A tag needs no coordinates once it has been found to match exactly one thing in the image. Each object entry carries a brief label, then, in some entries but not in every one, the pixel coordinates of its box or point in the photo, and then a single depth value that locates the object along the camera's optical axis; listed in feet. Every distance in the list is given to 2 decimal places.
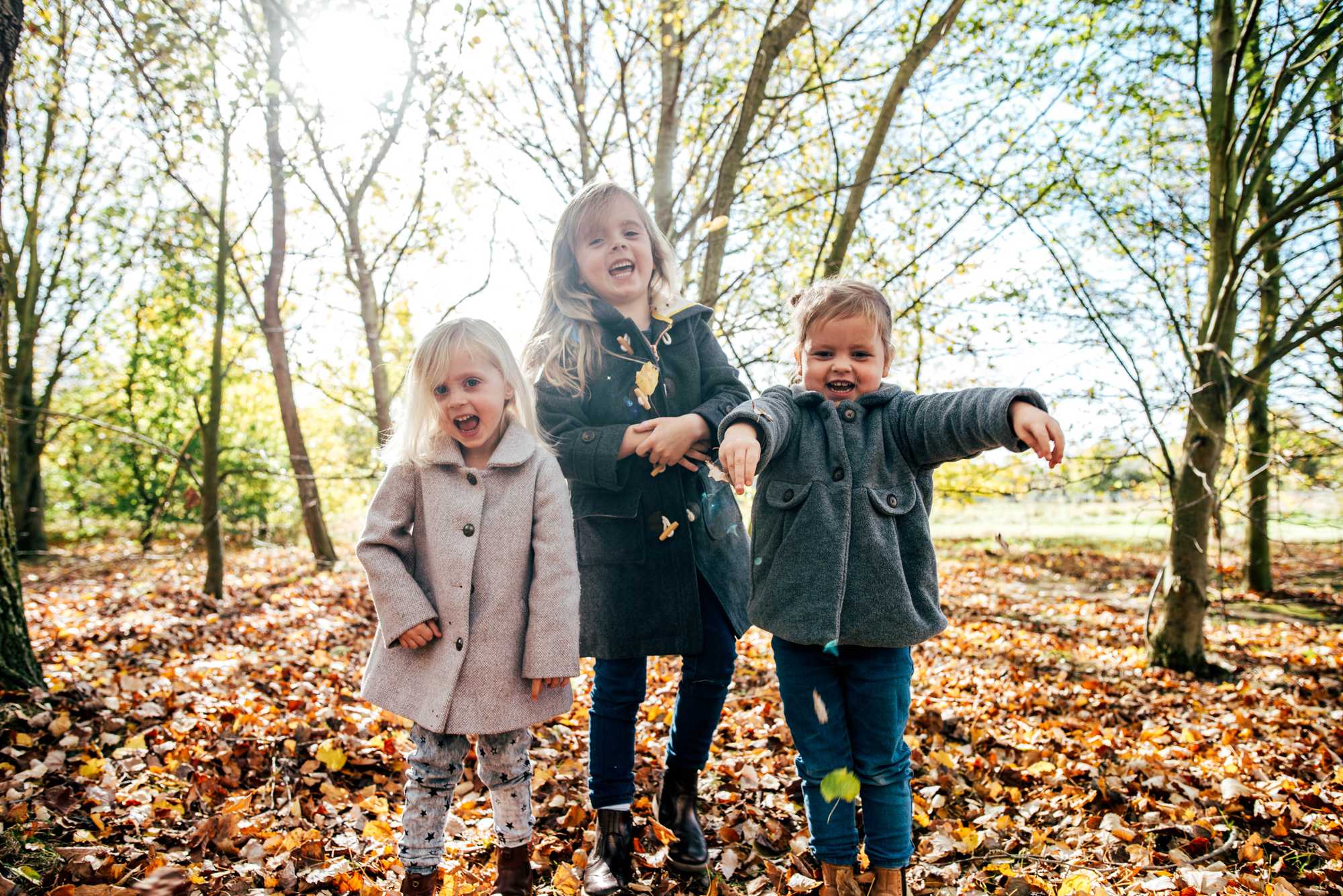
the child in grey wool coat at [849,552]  6.08
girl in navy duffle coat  6.88
